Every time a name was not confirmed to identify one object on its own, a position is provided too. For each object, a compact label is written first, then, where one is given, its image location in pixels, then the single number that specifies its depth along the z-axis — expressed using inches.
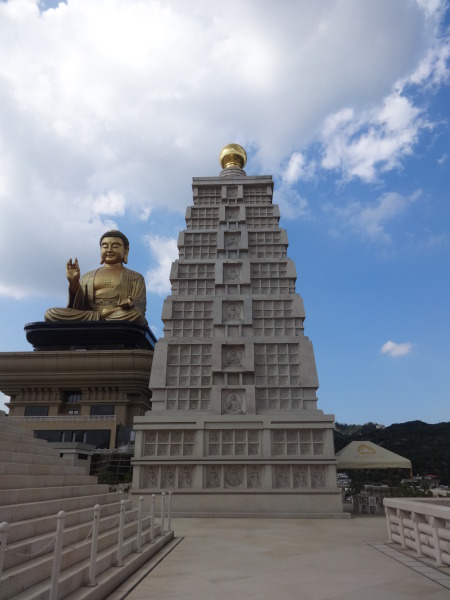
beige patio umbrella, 652.7
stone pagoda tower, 662.5
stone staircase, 186.1
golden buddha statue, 1440.7
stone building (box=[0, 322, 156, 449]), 1241.4
